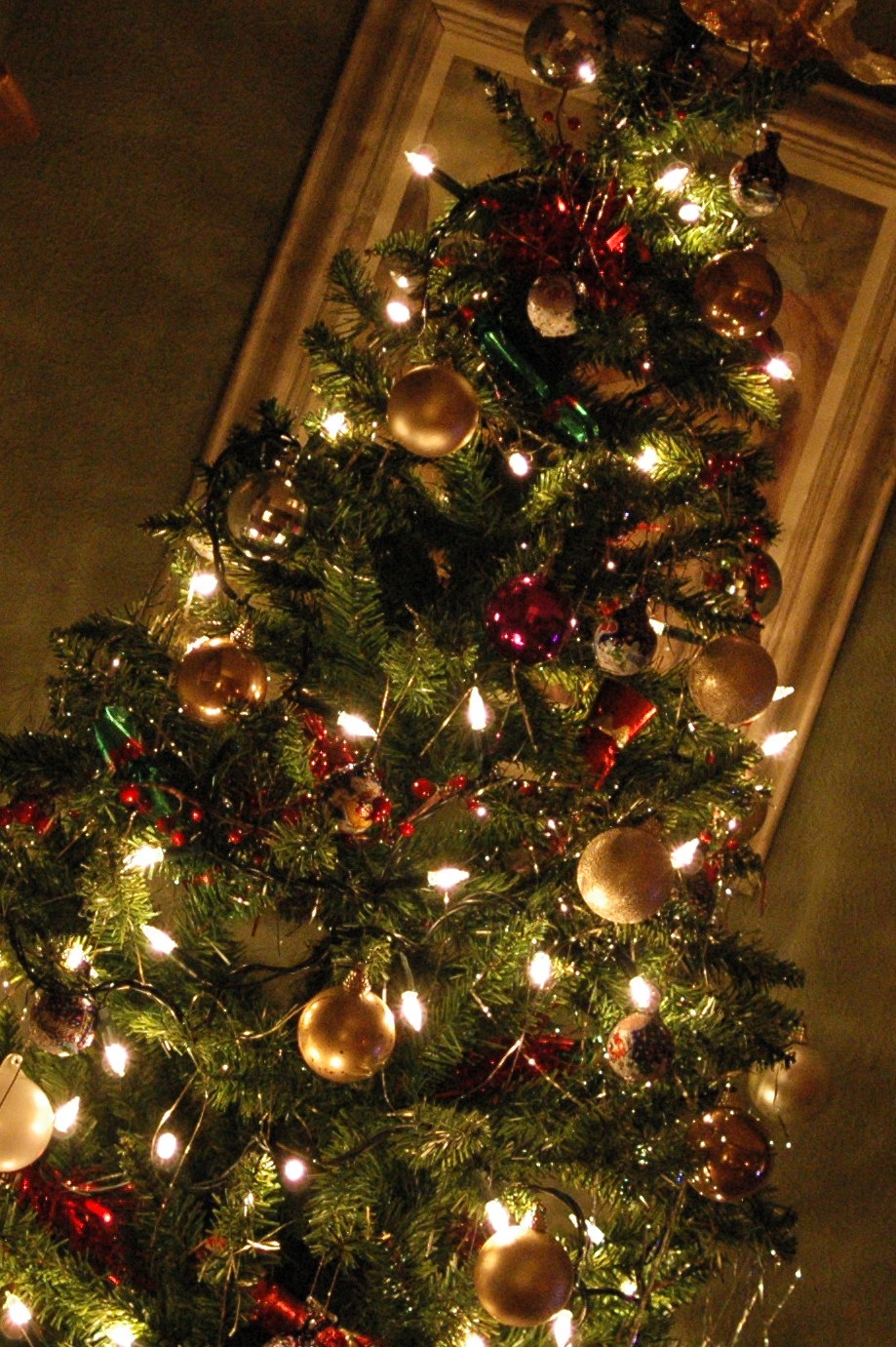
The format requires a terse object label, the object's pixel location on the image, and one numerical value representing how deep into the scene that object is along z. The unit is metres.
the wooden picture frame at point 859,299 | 1.78
